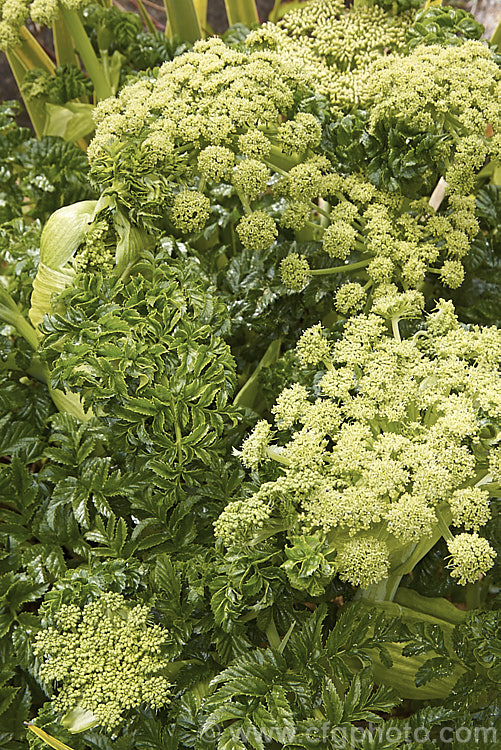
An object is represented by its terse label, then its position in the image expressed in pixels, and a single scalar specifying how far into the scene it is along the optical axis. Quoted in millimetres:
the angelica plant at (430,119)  1036
